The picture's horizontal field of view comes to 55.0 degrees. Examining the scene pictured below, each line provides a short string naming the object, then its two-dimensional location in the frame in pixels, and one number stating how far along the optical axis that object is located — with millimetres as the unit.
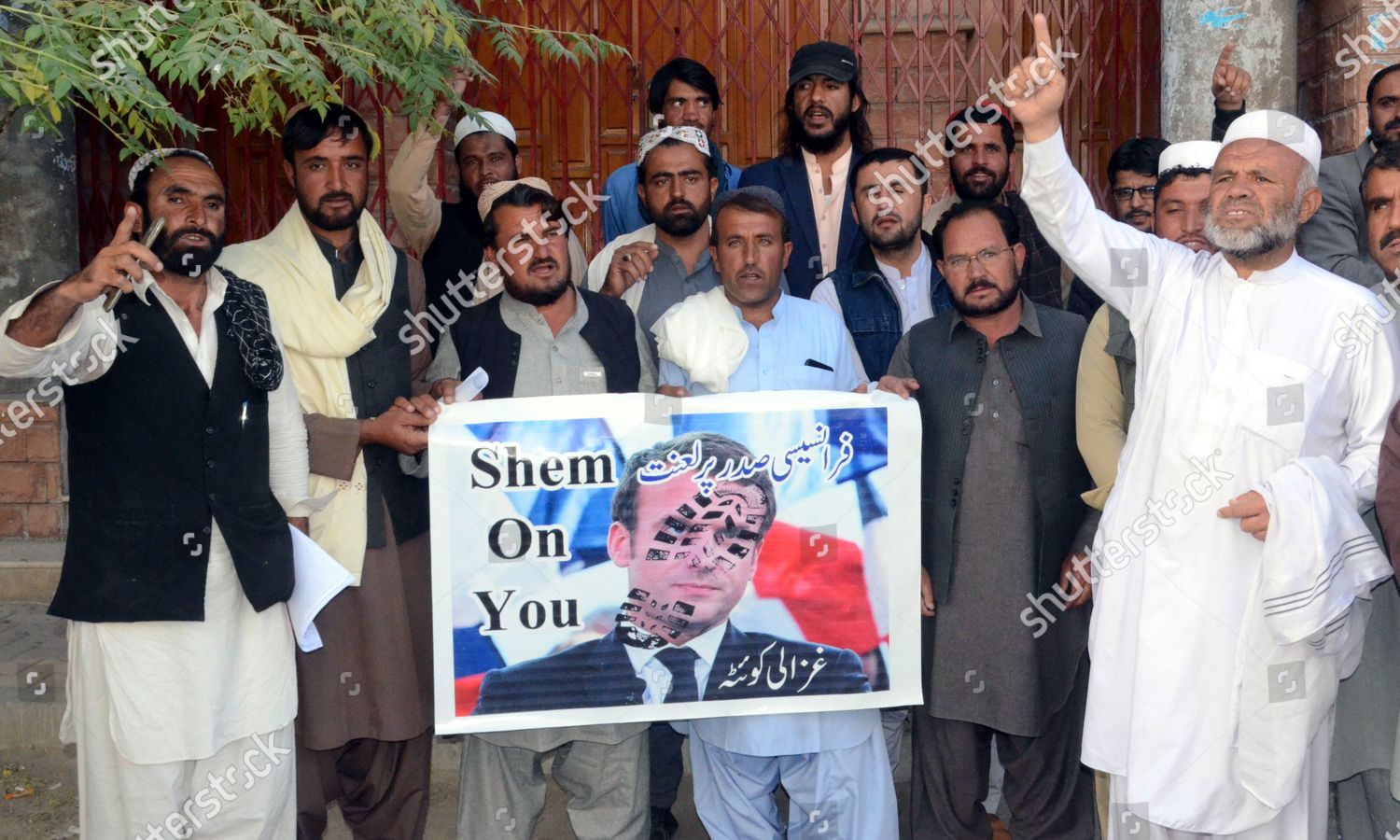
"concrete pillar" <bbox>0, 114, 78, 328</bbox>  6375
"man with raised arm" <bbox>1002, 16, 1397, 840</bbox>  3391
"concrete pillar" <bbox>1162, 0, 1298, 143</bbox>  5488
